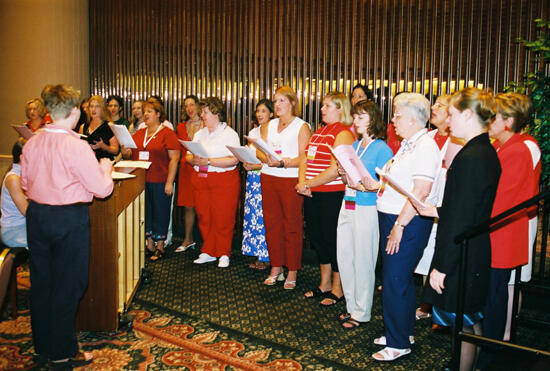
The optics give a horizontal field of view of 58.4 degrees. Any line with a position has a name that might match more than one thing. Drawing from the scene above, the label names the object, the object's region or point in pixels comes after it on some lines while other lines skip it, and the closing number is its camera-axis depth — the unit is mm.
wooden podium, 3146
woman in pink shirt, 2656
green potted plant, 3490
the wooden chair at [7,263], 2236
